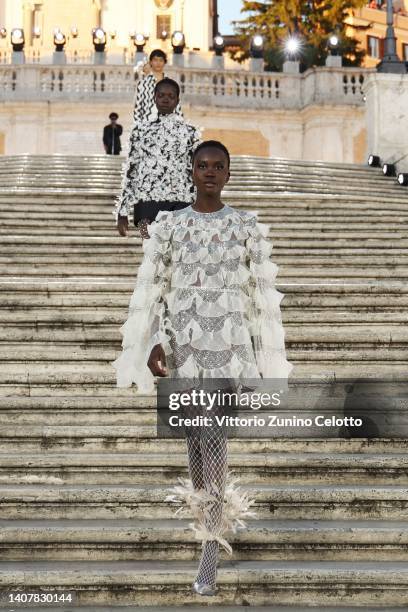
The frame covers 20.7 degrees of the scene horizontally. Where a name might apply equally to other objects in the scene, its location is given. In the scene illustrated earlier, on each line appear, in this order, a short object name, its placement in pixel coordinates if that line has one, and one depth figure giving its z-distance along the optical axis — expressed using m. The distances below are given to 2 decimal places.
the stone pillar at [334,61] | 29.95
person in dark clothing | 23.44
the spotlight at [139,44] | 34.38
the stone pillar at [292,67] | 30.70
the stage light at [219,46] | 33.09
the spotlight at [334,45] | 29.74
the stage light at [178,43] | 31.68
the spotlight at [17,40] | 32.12
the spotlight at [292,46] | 32.86
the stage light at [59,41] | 31.43
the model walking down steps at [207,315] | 4.71
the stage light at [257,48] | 32.22
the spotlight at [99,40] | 31.58
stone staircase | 5.02
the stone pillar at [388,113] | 19.50
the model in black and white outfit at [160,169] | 7.93
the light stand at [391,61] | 19.36
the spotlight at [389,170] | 18.72
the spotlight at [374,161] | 19.28
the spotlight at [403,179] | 17.48
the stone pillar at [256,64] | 32.00
